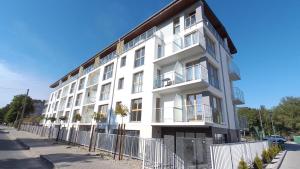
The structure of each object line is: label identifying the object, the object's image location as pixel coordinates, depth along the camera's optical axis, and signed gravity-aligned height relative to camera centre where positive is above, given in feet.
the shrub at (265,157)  38.99 -6.03
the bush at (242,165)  25.22 -5.26
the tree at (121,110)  46.74 +4.61
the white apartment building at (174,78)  40.22 +15.09
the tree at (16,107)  203.10 +19.09
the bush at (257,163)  29.88 -5.89
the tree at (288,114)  136.50 +16.08
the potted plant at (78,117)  73.34 +3.45
